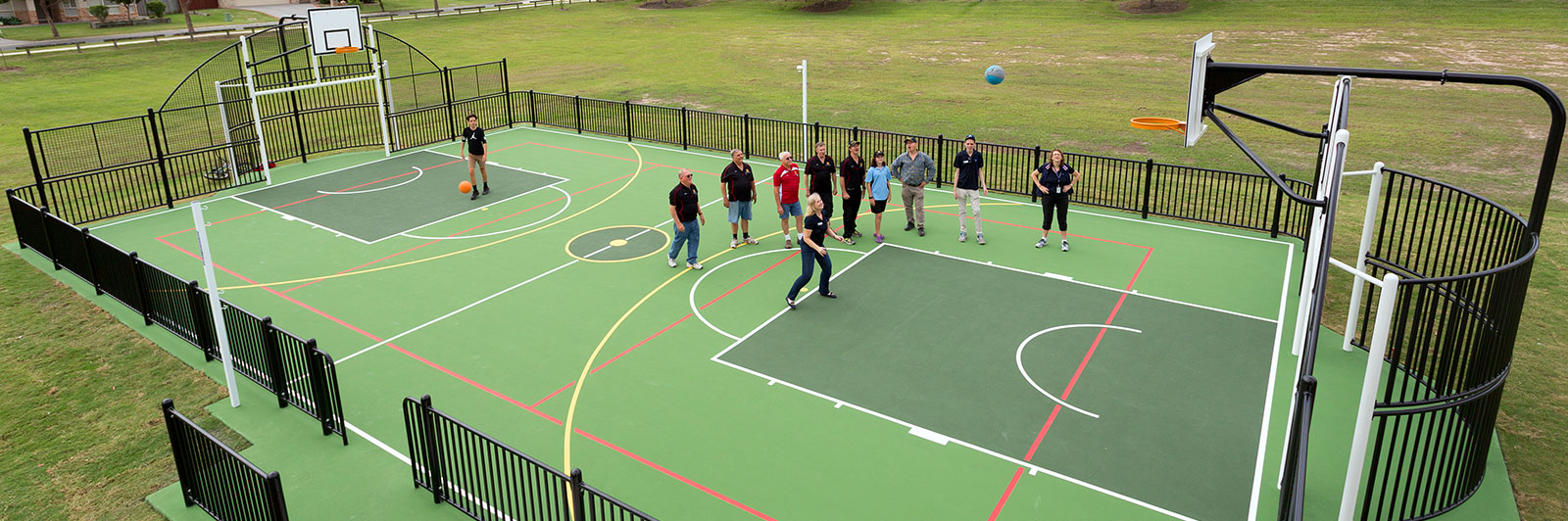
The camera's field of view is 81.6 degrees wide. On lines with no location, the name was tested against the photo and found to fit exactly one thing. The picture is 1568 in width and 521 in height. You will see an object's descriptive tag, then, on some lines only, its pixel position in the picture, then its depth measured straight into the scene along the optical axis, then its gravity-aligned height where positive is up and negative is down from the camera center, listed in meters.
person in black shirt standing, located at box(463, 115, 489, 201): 19.28 -2.90
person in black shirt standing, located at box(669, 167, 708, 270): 14.66 -3.44
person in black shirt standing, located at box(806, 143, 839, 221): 15.95 -3.09
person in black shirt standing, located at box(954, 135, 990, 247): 16.36 -3.29
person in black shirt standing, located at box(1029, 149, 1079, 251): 15.51 -3.25
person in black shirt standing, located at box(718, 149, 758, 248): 15.66 -3.26
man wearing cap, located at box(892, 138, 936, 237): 16.34 -3.19
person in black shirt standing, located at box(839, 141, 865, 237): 16.08 -3.19
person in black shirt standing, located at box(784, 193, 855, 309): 13.01 -3.56
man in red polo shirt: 15.34 -3.23
